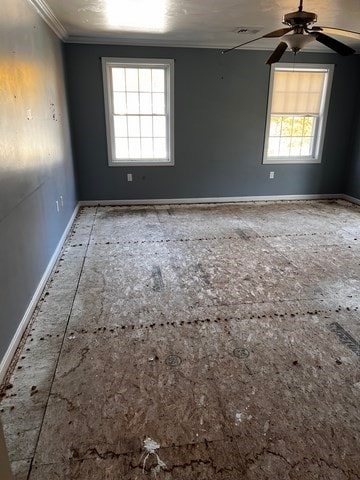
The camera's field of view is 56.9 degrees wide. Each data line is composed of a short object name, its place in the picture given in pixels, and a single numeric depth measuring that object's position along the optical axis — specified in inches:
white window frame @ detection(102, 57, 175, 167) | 201.0
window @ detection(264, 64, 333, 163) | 220.4
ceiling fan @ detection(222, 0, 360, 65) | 91.7
